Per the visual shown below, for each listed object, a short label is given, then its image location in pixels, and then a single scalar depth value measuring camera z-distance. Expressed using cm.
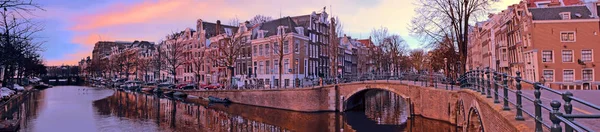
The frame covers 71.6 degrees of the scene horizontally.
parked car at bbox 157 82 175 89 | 5627
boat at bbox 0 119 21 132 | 1969
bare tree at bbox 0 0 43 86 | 2544
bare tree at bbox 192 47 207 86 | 6125
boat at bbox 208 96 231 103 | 3995
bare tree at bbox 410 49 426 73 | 6719
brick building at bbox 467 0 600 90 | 3453
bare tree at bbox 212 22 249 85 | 4683
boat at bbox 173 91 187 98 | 4866
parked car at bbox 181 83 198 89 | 5234
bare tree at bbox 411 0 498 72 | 2578
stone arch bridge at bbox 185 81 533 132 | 951
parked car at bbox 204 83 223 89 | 4632
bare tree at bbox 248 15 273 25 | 5691
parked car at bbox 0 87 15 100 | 3429
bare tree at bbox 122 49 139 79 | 8588
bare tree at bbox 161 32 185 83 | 6663
